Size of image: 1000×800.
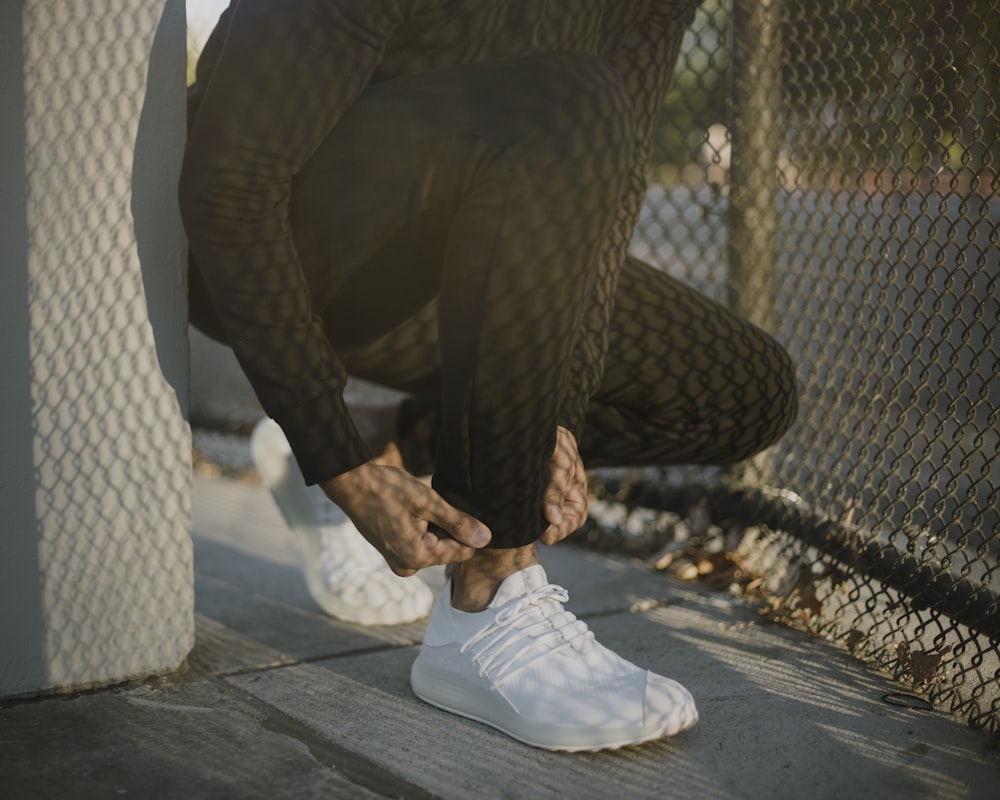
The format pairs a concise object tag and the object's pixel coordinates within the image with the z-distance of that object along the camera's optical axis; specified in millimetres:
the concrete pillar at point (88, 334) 1796
